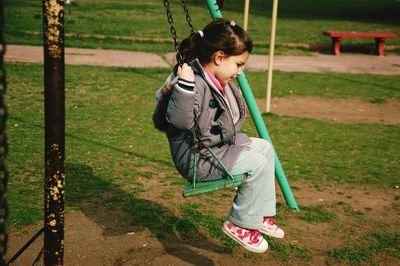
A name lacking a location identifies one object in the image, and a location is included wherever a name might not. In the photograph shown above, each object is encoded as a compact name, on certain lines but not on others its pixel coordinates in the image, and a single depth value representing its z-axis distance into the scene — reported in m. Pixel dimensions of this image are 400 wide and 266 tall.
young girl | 3.00
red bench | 14.30
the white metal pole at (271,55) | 6.42
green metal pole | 3.75
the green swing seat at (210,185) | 2.94
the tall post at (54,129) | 2.50
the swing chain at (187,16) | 3.07
